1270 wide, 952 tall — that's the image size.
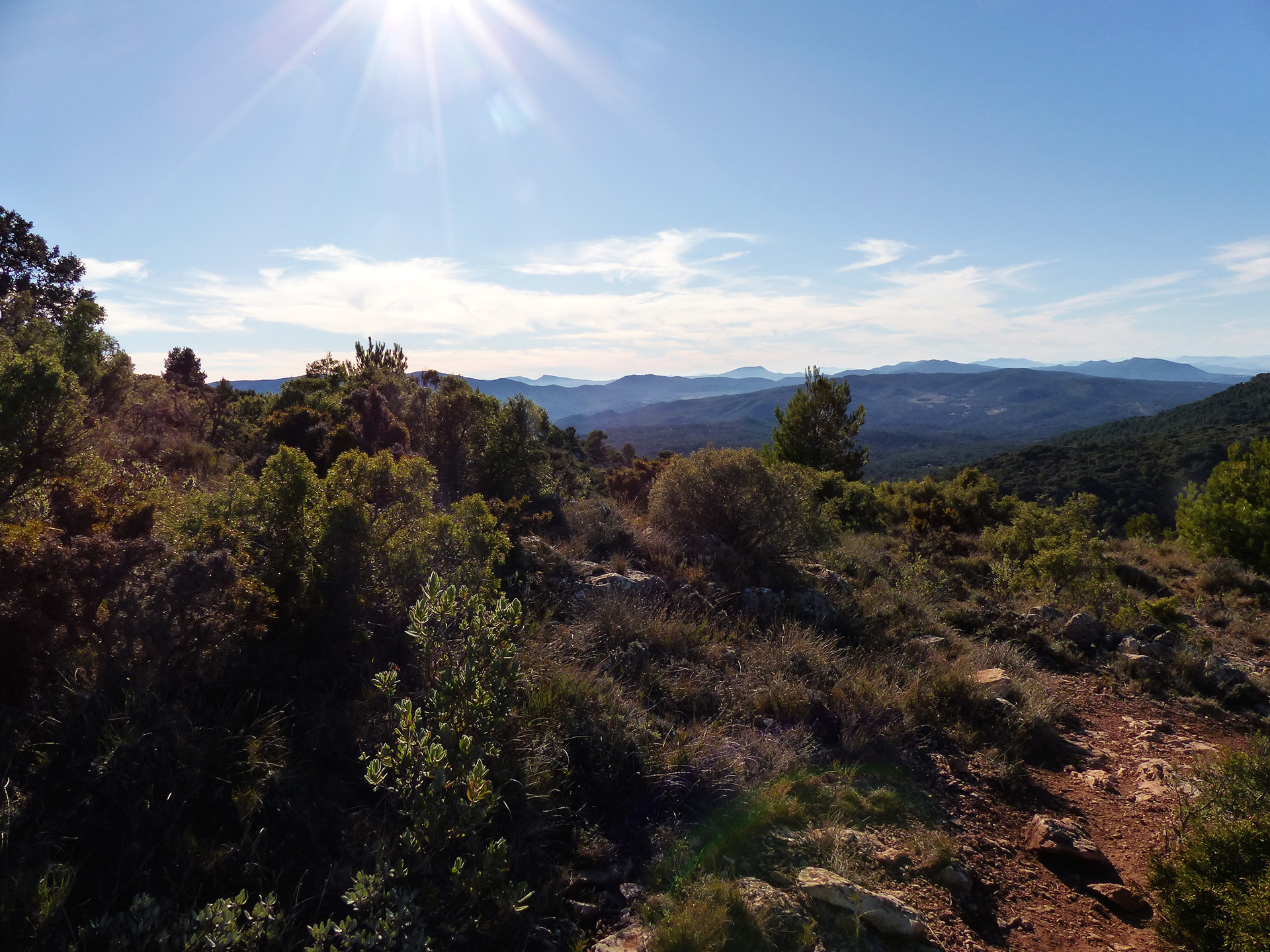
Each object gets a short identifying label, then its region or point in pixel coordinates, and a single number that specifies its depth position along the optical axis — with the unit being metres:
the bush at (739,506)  8.12
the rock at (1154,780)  4.50
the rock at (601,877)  3.03
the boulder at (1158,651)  6.81
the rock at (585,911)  2.82
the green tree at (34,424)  4.24
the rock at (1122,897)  3.42
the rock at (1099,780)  4.66
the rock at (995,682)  5.52
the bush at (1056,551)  9.41
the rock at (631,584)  6.03
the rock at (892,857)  3.37
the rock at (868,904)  2.84
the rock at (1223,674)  6.39
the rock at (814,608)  6.75
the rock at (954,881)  3.33
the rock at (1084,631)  7.50
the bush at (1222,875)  2.74
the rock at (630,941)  2.61
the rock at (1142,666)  6.53
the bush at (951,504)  15.74
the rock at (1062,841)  3.77
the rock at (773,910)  2.77
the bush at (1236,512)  13.54
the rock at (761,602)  6.74
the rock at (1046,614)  8.10
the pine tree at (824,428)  21.09
